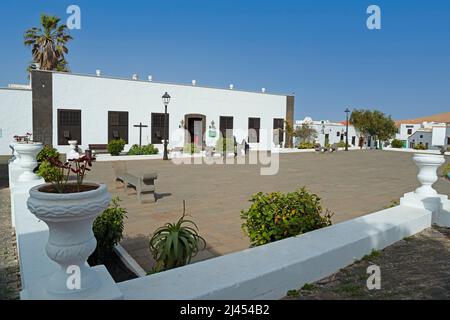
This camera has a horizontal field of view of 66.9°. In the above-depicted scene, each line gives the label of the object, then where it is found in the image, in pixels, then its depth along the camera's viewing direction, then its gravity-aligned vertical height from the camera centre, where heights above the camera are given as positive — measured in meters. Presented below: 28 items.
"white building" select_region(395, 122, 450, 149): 47.19 +1.73
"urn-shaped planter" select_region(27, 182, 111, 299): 1.92 -0.55
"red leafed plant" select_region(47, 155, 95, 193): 2.21 -0.25
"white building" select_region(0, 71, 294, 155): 21.14 +2.09
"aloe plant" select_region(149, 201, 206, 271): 3.29 -1.05
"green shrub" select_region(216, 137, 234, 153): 20.62 -0.20
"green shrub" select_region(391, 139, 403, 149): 38.44 +0.05
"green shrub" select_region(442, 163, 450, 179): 13.01 -1.01
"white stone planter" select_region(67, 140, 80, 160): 16.84 -0.56
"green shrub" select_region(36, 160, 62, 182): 6.88 -0.68
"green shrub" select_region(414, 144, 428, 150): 33.11 -0.22
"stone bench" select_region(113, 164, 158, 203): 7.37 -0.98
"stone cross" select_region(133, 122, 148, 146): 23.67 +1.01
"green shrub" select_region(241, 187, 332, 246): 3.77 -0.84
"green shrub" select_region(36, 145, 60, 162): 8.94 -0.38
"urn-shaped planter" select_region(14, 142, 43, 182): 5.84 -0.30
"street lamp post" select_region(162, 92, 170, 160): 17.25 -0.13
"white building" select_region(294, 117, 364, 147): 38.84 +1.35
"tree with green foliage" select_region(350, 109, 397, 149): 40.47 +2.39
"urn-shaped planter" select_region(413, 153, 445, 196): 5.04 -0.38
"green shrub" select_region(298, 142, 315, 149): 28.39 -0.17
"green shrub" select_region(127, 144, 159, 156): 19.75 -0.56
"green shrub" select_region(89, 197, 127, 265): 3.79 -1.06
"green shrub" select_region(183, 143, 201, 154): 20.22 -0.46
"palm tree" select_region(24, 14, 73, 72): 26.56 +7.54
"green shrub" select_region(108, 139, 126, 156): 19.36 -0.44
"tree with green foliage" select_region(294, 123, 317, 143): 33.28 +0.98
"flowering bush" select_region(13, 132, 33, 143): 10.18 -0.01
